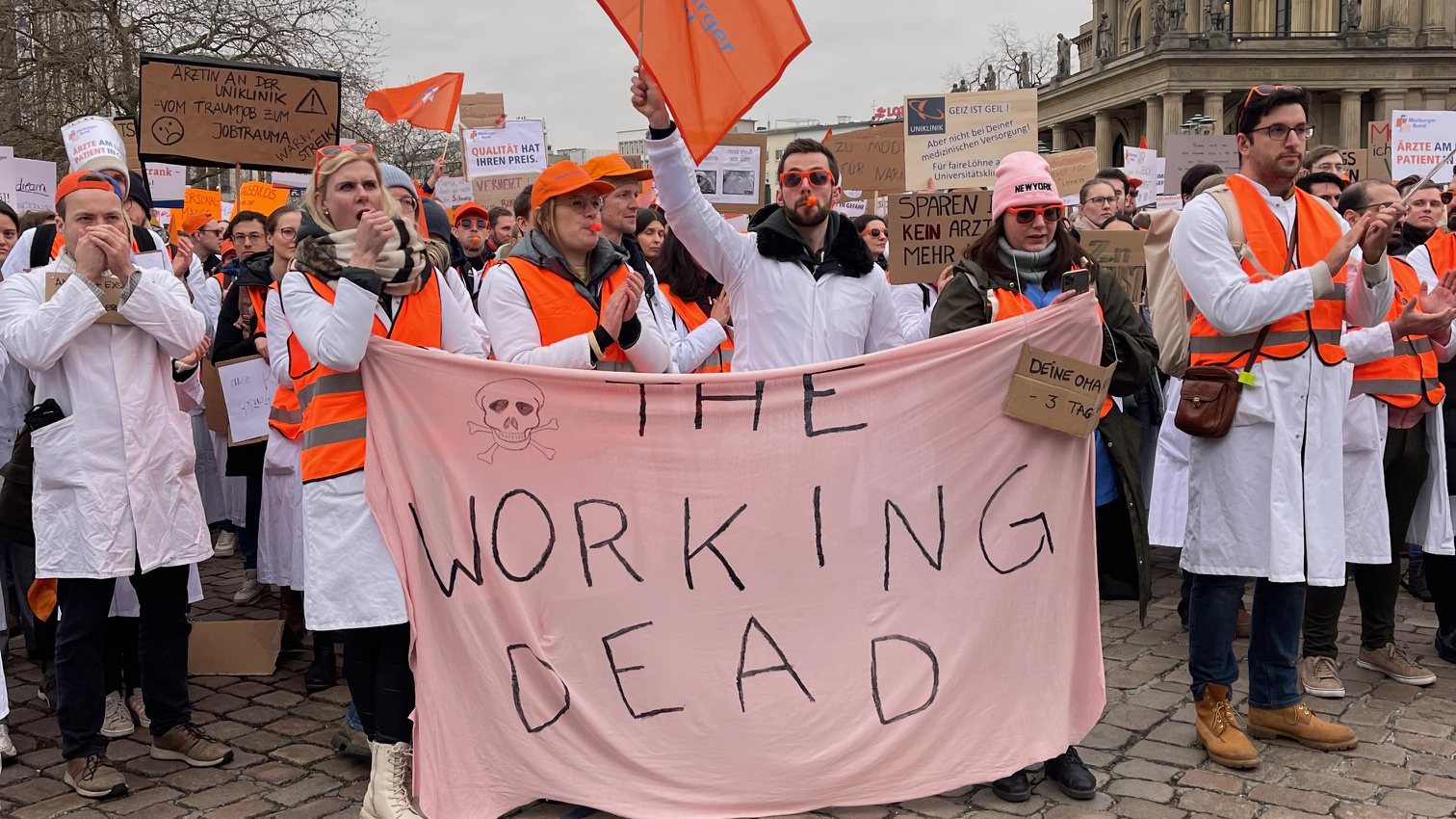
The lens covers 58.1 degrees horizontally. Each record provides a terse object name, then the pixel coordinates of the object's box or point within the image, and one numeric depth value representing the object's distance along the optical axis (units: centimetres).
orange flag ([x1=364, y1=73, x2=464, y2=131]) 1176
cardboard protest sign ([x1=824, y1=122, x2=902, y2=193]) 1200
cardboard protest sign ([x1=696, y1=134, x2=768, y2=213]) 1042
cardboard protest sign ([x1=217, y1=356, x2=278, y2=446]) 646
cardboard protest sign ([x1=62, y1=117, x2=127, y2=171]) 566
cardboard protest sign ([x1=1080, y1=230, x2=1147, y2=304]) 728
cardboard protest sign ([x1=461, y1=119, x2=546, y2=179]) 1323
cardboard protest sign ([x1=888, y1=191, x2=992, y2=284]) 707
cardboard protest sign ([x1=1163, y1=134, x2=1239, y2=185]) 1281
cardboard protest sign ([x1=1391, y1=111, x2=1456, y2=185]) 1070
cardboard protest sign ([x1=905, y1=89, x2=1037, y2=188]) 988
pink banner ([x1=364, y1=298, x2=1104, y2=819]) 415
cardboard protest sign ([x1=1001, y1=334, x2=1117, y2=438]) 433
